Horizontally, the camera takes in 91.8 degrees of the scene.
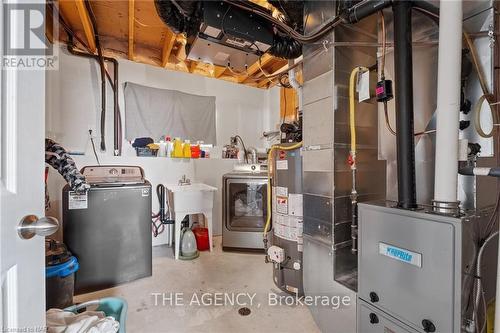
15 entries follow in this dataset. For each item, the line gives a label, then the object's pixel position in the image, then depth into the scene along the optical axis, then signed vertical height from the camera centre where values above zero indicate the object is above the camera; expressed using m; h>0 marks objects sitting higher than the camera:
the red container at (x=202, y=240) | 3.14 -0.94
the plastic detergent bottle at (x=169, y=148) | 3.37 +0.27
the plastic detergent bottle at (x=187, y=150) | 3.45 +0.25
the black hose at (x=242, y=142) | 3.95 +0.43
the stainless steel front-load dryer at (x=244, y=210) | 3.08 -0.57
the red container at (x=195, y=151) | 3.53 +0.24
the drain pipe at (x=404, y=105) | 1.23 +0.31
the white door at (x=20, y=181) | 0.59 -0.03
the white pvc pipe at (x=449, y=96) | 1.05 +0.31
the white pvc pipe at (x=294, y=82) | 2.16 +0.76
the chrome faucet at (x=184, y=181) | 3.33 -0.19
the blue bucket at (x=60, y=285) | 1.60 -0.79
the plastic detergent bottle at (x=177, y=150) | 3.38 +0.24
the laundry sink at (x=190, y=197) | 2.85 -0.36
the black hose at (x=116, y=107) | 3.11 +0.79
